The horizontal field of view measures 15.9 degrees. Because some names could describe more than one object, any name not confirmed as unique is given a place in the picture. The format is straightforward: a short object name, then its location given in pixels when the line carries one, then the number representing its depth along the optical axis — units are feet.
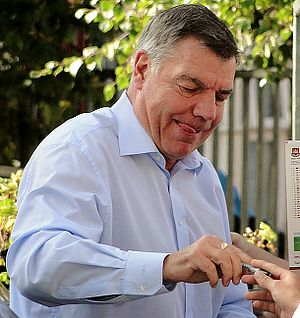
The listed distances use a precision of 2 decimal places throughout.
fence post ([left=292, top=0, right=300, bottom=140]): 12.19
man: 8.43
